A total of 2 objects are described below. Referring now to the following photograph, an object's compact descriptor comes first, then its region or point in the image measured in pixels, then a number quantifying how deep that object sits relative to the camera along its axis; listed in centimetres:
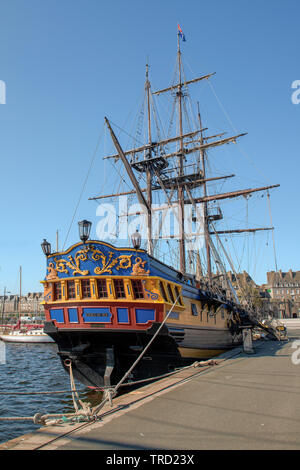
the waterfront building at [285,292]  8275
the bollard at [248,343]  1577
